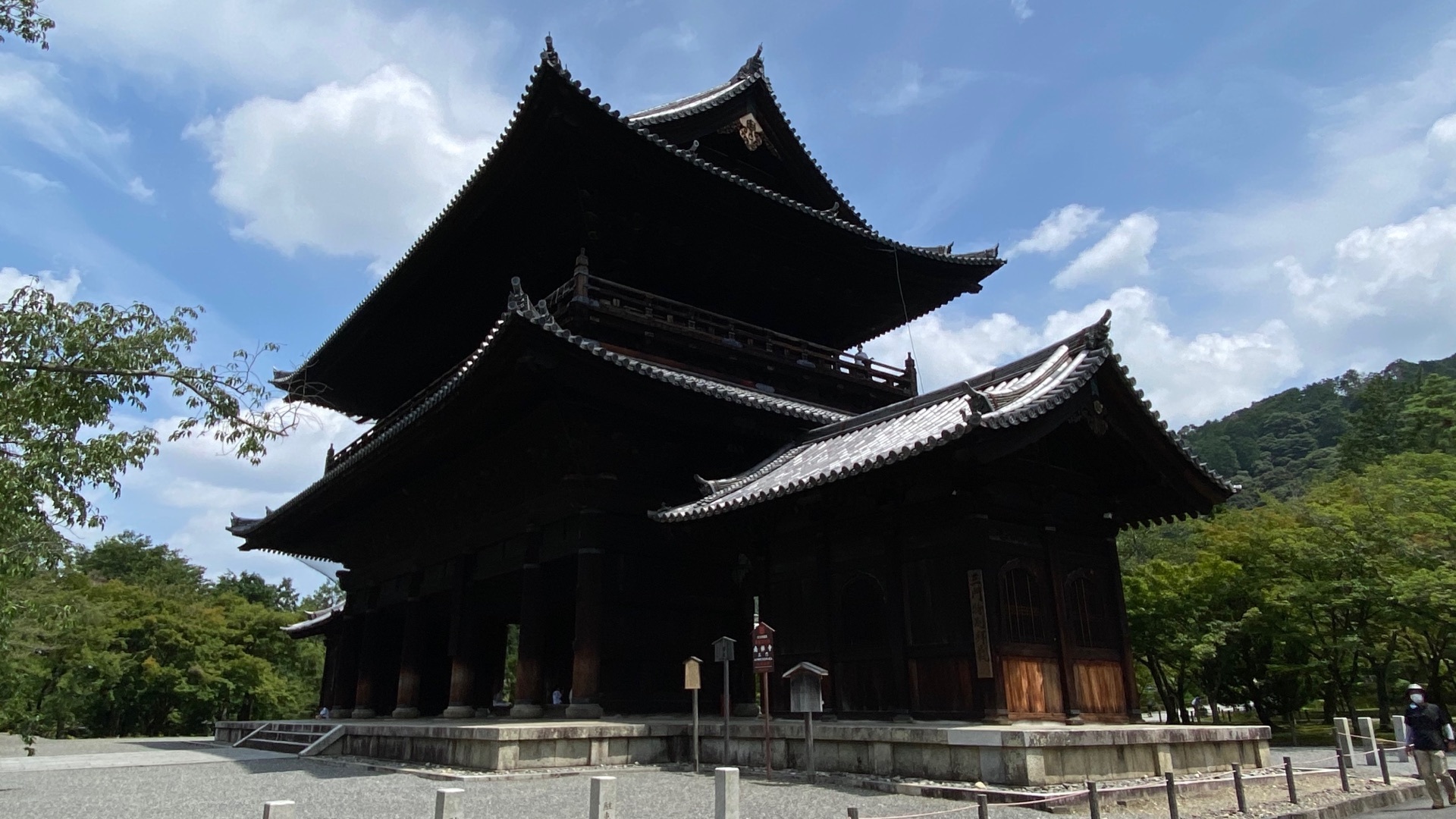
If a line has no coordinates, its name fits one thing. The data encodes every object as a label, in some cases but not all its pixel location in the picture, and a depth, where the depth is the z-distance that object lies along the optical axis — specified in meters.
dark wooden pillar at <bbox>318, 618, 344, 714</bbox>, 24.80
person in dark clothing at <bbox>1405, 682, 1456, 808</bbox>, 10.34
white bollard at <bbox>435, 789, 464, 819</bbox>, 4.42
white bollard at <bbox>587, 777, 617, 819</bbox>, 4.84
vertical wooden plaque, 9.49
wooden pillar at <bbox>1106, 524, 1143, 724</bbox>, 11.14
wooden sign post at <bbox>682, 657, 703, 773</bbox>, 10.57
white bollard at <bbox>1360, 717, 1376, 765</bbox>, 13.96
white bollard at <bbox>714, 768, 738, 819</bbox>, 4.97
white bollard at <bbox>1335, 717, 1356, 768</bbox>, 11.65
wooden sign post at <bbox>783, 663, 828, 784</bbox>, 9.45
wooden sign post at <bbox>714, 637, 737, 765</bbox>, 10.16
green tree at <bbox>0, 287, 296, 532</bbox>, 7.76
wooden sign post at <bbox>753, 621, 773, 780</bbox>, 9.69
